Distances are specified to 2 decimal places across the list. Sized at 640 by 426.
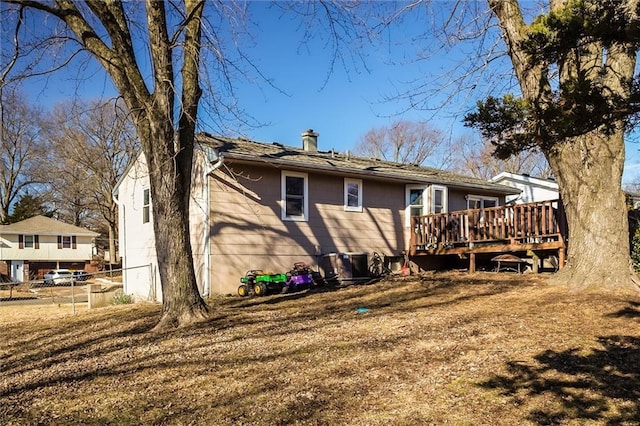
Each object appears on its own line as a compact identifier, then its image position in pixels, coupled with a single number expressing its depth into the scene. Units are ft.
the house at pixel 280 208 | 39.17
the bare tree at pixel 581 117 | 11.06
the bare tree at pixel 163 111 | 23.98
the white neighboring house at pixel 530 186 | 71.60
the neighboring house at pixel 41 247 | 112.16
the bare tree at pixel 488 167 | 117.70
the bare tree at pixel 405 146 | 123.03
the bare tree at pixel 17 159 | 118.21
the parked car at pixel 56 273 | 108.06
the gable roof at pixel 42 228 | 111.65
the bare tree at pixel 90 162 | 109.81
